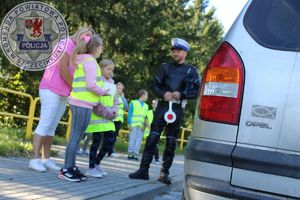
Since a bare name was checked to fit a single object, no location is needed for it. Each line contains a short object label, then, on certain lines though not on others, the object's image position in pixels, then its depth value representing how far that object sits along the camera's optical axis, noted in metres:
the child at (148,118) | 11.87
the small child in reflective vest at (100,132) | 6.35
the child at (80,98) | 5.73
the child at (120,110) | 10.85
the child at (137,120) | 11.34
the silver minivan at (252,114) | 2.70
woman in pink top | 6.06
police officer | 6.58
